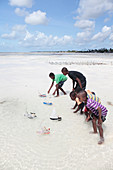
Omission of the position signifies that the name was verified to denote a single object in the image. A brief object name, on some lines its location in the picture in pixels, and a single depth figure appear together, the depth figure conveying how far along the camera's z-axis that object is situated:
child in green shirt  6.66
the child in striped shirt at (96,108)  3.32
